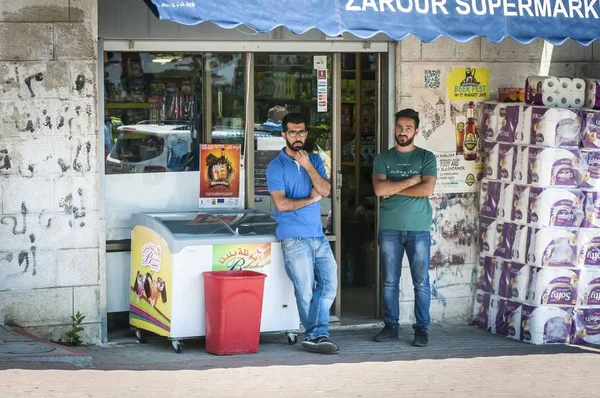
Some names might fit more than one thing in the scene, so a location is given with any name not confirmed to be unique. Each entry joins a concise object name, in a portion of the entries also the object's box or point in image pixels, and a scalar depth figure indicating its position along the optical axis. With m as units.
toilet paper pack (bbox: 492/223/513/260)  10.27
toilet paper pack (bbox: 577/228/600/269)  10.02
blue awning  8.03
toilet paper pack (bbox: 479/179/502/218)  10.45
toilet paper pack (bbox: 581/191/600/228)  10.01
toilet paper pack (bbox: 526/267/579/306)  9.95
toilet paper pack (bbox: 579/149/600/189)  9.96
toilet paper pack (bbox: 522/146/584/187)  9.84
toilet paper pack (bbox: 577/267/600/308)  10.06
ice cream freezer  9.04
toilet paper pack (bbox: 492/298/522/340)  10.19
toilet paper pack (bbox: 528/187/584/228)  9.90
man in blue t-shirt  9.15
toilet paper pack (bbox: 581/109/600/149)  9.89
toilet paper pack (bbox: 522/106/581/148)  9.80
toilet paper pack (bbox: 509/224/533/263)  10.08
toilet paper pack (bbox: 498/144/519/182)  10.22
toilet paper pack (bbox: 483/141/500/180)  10.45
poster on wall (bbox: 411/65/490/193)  10.48
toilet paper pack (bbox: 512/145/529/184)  10.04
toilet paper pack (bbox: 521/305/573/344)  9.98
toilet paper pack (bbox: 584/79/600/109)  10.12
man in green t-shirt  9.61
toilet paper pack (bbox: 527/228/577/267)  9.94
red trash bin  8.87
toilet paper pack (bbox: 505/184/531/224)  10.04
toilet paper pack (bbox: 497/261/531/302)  10.10
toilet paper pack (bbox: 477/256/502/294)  10.51
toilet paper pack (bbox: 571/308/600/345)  10.07
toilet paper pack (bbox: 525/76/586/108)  10.04
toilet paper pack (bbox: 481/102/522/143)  10.15
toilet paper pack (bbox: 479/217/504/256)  10.43
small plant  9.30
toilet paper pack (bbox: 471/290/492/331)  10.56
